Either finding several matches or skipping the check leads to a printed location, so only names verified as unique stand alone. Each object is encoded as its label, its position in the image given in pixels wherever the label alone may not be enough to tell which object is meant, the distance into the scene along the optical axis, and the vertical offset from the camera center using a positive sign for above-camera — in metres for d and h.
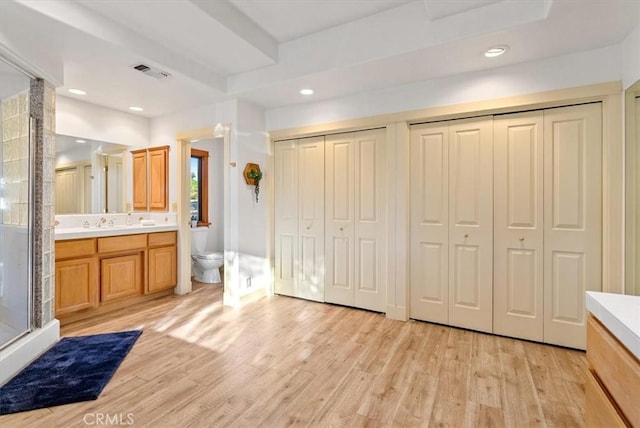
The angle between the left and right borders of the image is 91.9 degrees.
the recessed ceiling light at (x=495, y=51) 2.36 +1.26
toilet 4.58 -0.75
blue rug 1.82 -1.09
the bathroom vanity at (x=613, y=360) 0.88 -0.48
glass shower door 2.31 +0.05
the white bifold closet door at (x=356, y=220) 3.32 -0.08
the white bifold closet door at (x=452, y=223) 2.82 -0.10
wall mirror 3.43 +0.45
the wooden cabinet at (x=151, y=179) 4.11 +0.47
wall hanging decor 3.64 +0.46
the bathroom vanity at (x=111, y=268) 2.90 -0.58
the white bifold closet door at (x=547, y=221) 2.45 -0.07
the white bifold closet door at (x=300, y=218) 3.71 -0.06
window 5.42 +0.45
